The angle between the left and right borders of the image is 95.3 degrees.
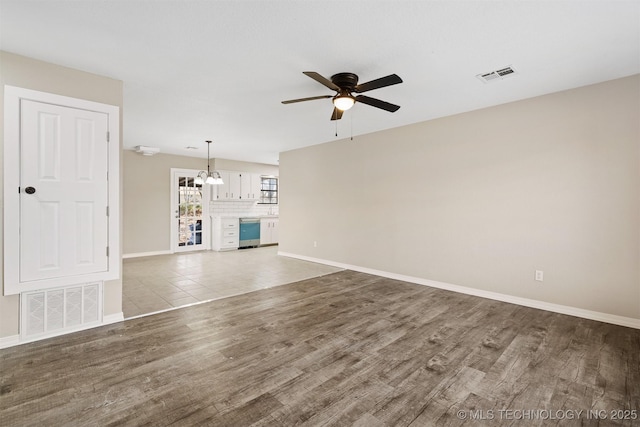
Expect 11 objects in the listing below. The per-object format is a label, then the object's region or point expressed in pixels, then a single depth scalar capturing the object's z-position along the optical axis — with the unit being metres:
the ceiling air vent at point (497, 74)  2.94
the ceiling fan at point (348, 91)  2.80
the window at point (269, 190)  9.39
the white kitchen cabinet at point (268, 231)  8.84
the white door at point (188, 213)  7.68
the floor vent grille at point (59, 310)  2.66
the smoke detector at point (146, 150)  6.59
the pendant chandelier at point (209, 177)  6.88
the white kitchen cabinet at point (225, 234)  7.98
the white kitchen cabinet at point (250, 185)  8.64
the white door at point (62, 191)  2.63
